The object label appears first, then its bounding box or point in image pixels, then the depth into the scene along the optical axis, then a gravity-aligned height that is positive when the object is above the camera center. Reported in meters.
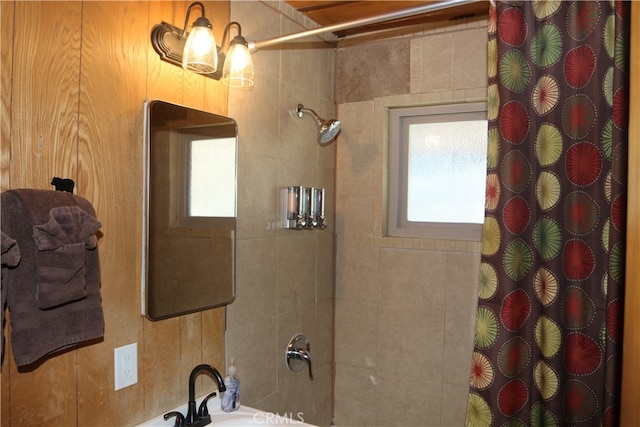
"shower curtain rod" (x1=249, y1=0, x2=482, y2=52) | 1.48 +0.62
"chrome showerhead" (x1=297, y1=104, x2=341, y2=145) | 2.24 +0.39
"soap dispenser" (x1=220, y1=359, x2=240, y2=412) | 1.72 -0.70
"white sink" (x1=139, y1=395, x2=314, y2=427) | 1.61 -0.75
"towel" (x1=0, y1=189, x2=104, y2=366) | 1.09 -0.17
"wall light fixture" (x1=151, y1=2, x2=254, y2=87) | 1.47 +0.50
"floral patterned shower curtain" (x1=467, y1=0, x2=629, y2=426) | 1.43 -0.02
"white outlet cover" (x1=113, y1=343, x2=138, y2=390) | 1.41 -0.50
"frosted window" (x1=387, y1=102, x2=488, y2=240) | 2.34 +0.20
